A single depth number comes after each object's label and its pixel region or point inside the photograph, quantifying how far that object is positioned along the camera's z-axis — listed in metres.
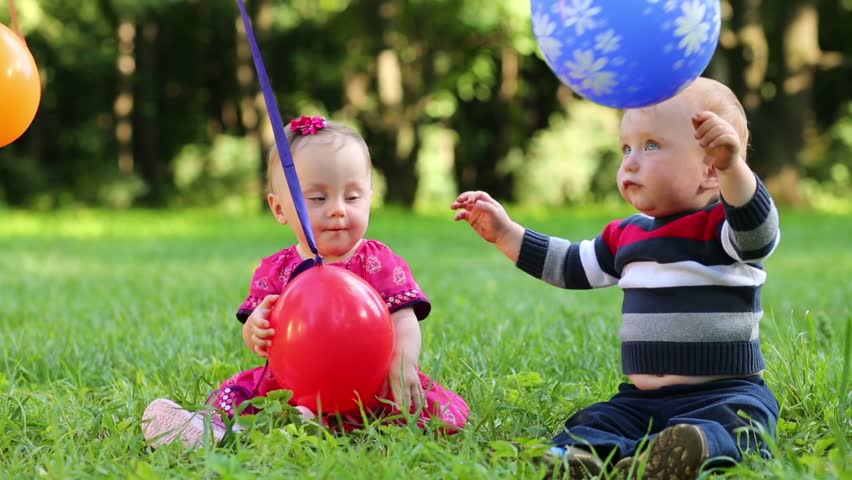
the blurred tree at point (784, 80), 16.81
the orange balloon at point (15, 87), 2.73
